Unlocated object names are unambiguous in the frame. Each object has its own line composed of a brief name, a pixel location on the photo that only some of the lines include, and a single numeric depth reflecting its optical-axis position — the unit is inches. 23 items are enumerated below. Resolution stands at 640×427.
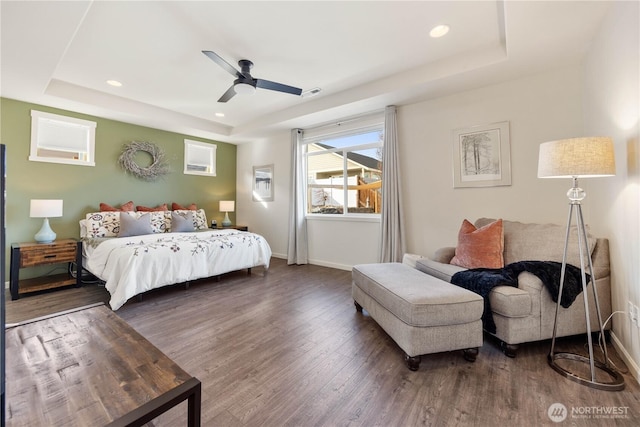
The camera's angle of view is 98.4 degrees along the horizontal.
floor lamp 68.0
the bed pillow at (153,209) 182.9
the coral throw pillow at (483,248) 98.8
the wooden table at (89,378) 37.5
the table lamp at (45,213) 133.1
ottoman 73.7
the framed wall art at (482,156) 123.9
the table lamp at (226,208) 222.8
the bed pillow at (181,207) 201.8
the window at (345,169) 171.5
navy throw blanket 78.4
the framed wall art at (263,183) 224.5
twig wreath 181.2
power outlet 67.8
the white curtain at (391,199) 148.3
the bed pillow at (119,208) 168.4
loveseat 78.1
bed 115.6
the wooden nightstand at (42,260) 124.8
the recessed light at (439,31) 96.7
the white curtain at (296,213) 196.7
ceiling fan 115.9
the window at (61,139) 148.5
